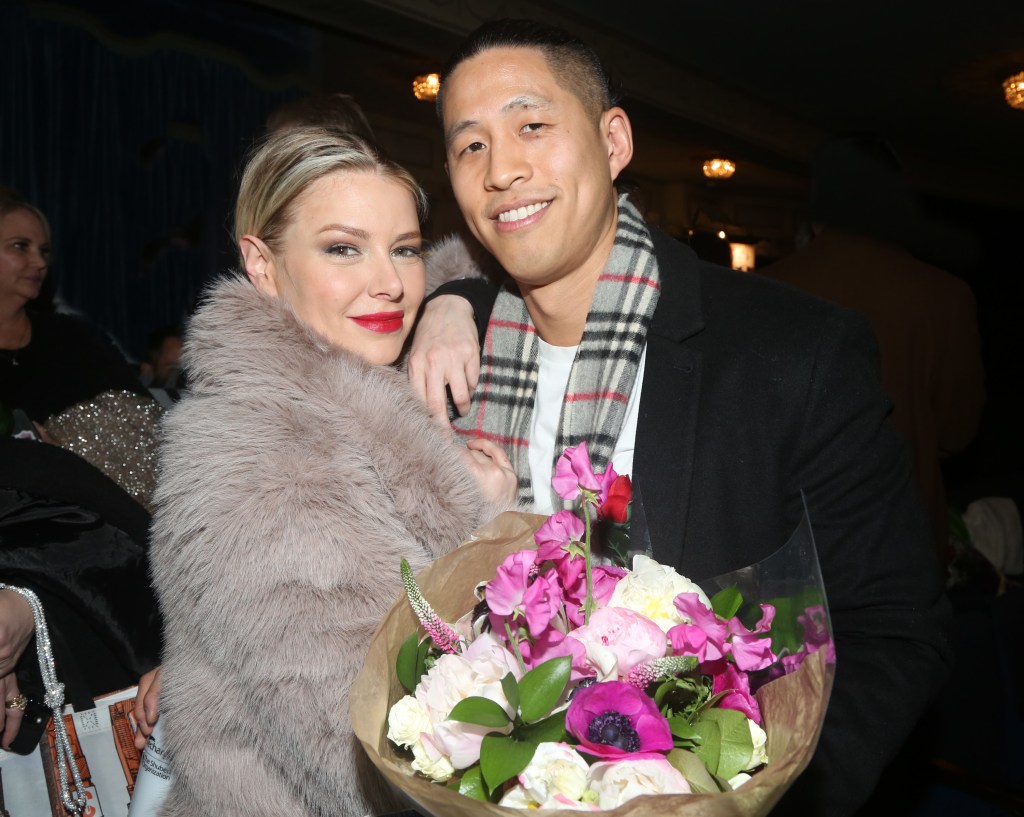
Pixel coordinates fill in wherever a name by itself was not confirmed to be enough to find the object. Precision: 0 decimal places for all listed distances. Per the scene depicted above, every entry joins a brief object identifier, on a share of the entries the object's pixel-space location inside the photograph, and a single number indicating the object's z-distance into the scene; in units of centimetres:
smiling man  126
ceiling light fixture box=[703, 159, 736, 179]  908
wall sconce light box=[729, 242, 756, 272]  913
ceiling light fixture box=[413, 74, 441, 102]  604
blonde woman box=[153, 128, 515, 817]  122
